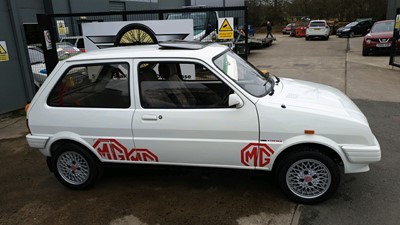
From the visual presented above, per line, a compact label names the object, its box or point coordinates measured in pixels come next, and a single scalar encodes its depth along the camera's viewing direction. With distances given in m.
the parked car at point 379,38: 14.97
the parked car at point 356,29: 29.00
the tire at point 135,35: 6.83
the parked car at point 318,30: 27.36
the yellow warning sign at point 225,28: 6.89
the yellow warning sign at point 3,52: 7.97
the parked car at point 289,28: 35.06
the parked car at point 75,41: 9.72
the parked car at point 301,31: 32.66
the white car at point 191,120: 3.41
